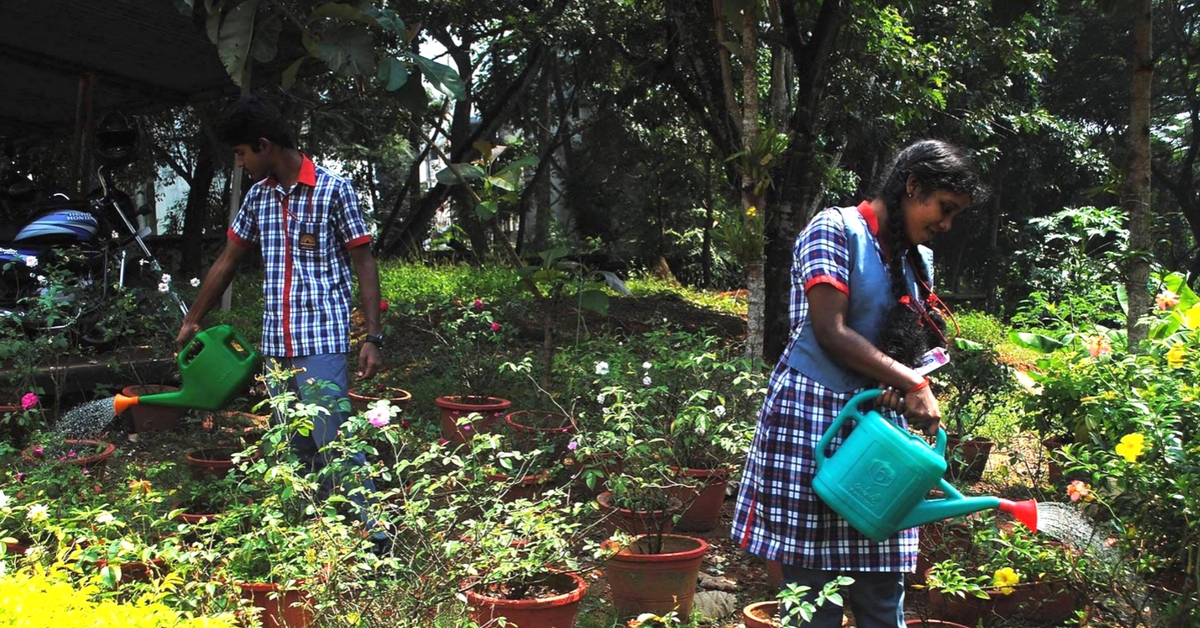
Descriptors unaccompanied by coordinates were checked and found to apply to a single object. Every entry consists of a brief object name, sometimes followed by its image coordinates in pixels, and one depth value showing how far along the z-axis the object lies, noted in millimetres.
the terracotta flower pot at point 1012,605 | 2840
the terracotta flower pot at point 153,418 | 4887
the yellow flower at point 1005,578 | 2512
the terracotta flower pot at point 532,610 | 2383
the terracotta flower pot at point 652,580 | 2861
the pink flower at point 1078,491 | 2562
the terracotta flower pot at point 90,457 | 3449
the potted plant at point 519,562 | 2230
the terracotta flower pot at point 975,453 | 4301
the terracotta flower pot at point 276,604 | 2346
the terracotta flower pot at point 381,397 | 4761
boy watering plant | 3004
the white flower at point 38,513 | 2121
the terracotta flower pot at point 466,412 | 4402
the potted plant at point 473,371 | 4551
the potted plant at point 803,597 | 1816
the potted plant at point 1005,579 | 2557
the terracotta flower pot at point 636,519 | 3049
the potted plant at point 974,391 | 4270
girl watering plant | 2021
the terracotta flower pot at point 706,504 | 3582
